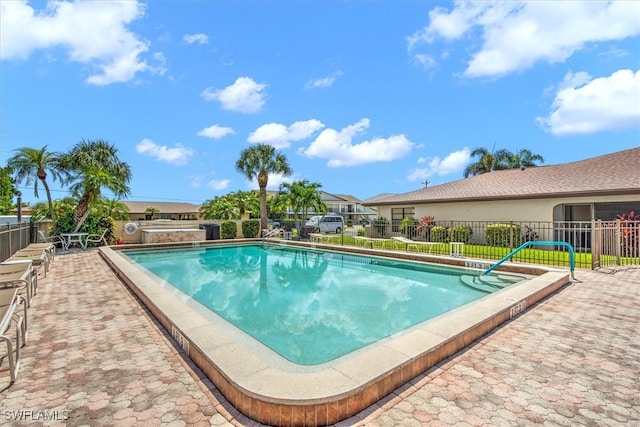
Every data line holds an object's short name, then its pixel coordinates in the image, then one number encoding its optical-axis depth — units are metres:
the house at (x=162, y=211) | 50.75
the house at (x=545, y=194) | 13.68
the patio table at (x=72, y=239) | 14.95
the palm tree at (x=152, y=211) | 50.28
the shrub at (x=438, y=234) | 16.44
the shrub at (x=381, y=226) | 20.08
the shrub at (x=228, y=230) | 22.02
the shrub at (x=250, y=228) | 22.84
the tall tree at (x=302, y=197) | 24.86
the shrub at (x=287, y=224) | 32.22
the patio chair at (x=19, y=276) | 4.98
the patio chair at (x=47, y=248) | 10.42
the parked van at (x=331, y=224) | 29.72
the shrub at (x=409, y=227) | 18.89
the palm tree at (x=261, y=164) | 24.53
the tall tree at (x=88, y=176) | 15.86
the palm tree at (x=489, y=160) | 35.12
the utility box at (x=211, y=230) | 21.30
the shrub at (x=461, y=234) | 16.07
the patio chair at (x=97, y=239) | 16.29
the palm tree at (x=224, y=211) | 24.97
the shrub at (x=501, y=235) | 14.36
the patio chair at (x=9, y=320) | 3.14
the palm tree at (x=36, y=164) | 15.84
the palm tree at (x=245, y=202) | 29.77
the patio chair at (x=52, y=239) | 15.09
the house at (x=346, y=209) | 53.66
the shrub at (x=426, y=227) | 17.33
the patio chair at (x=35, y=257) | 8.11
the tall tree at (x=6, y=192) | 27.70
